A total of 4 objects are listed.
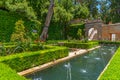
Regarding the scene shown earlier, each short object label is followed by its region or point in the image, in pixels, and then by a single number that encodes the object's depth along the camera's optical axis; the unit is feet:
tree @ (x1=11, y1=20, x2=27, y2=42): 19.47
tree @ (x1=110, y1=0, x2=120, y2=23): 46.47
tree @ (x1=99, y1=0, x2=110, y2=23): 48.23
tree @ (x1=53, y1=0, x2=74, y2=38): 31.61
